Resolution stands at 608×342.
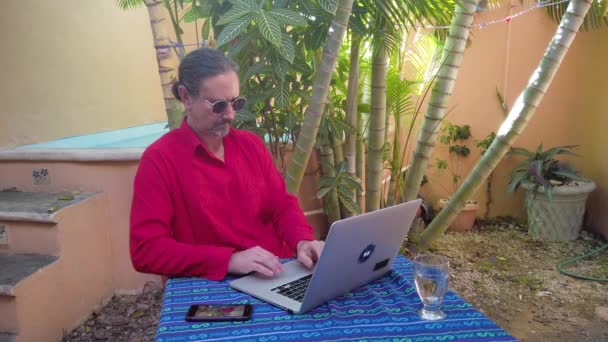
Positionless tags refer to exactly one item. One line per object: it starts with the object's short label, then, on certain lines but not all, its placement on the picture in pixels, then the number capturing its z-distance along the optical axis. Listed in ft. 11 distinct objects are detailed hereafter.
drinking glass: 3.47
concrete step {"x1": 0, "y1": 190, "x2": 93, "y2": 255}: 7.99
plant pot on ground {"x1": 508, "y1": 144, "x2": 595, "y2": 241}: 12.73
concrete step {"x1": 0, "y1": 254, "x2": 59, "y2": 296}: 7.01
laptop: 3.32
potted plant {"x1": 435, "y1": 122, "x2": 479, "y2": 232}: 13.94
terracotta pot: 13.82
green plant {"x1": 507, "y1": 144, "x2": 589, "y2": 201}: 12.89
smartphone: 3.44
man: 4.42
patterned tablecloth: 3.24
